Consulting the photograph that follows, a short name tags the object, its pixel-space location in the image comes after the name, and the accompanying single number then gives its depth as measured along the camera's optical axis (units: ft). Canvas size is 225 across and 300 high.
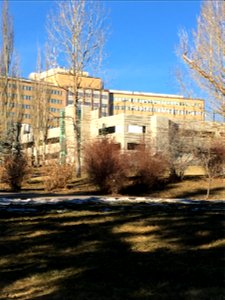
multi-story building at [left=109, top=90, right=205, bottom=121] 377.50
